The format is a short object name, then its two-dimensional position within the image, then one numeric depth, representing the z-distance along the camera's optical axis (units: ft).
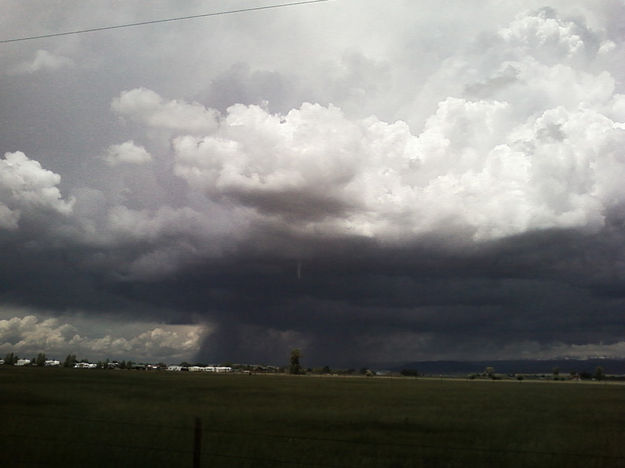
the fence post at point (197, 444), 45.26
